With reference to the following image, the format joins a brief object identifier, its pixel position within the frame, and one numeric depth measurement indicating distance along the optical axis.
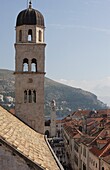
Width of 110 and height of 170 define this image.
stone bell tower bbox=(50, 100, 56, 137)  107.31
